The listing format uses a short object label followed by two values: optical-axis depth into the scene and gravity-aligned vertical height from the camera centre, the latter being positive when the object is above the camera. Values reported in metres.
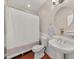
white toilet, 1.45 -0.34
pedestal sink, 1.33 -0.27
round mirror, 1.39 +0.18
